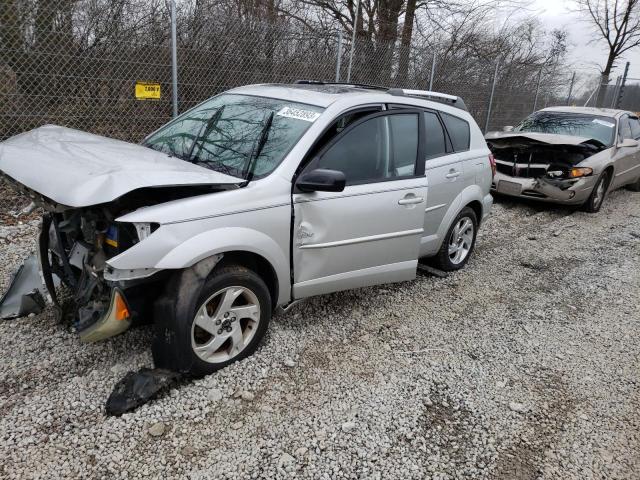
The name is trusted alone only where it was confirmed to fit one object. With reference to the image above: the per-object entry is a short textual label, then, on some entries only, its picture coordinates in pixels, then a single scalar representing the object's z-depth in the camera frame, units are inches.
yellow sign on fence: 238.4
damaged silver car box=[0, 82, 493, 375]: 106.9
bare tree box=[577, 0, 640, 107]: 848.9
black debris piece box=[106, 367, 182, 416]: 107.1
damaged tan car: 301.9
